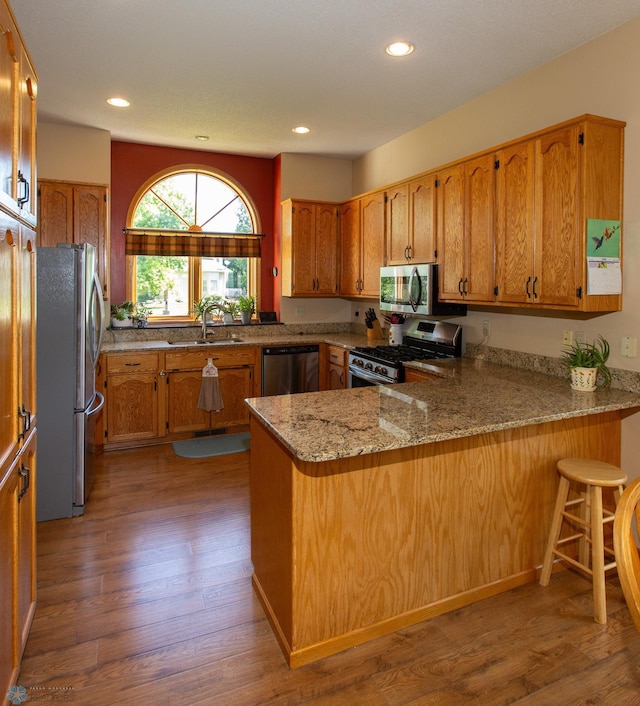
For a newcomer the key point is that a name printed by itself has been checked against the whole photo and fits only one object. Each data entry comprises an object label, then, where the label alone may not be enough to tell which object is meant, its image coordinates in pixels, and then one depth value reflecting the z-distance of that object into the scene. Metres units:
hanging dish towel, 4.46
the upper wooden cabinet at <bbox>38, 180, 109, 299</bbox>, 4.27
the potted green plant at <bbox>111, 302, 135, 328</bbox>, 4.79
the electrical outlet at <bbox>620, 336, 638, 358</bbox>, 2.61
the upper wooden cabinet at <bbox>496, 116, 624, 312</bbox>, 2.53
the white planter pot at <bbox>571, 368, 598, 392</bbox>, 2.62
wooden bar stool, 2.13
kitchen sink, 4.64
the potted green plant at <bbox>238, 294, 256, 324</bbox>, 5.34
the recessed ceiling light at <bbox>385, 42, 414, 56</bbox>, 2.84
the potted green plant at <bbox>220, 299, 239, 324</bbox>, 5.29
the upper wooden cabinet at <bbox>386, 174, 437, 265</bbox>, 3.71
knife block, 4.96
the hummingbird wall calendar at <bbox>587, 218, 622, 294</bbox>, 2.53
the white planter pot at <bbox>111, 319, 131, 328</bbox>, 4.79
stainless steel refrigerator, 2.99
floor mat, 4.27
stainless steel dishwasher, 4.82
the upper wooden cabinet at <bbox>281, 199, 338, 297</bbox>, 5.02
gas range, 3.82
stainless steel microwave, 3.67
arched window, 5.09
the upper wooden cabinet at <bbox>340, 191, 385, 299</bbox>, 4.46
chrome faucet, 4.99
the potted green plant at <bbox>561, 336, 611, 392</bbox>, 2.63
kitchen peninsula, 1.90
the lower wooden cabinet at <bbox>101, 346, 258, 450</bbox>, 4.30
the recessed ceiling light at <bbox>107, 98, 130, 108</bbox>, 3.75
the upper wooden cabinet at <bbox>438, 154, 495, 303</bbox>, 3.14
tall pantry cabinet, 1.53
